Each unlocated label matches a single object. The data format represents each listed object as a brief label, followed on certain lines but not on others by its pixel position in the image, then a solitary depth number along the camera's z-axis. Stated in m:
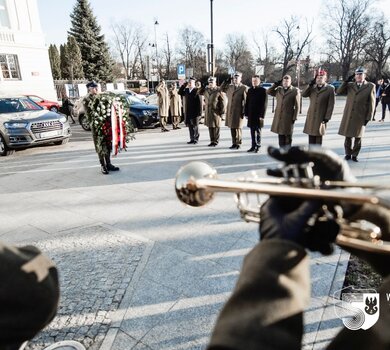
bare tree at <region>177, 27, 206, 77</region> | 61.38
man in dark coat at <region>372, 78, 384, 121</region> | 15.29
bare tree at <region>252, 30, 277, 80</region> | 66.63
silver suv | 9.44
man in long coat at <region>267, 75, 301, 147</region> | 7.41
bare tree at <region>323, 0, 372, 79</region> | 50.73
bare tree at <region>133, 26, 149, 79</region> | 65.69
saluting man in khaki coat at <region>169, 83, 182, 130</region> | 13.19
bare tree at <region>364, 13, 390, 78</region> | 47.50
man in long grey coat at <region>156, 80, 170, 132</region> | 12.57
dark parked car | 13.42
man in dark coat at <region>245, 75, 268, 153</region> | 7.91
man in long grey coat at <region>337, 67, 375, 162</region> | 6.72
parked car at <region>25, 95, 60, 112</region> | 19.42
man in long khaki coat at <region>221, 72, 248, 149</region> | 8.48
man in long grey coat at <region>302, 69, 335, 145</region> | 6.93
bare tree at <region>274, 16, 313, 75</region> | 58.31
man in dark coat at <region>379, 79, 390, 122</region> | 12.77
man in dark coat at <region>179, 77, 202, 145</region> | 9.67
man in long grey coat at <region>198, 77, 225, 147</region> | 9.12
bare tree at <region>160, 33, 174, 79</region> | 59.03
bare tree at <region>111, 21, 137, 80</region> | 68.78
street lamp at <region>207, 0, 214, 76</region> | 16.06
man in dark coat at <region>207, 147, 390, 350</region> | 0.82
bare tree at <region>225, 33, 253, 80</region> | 69.88
